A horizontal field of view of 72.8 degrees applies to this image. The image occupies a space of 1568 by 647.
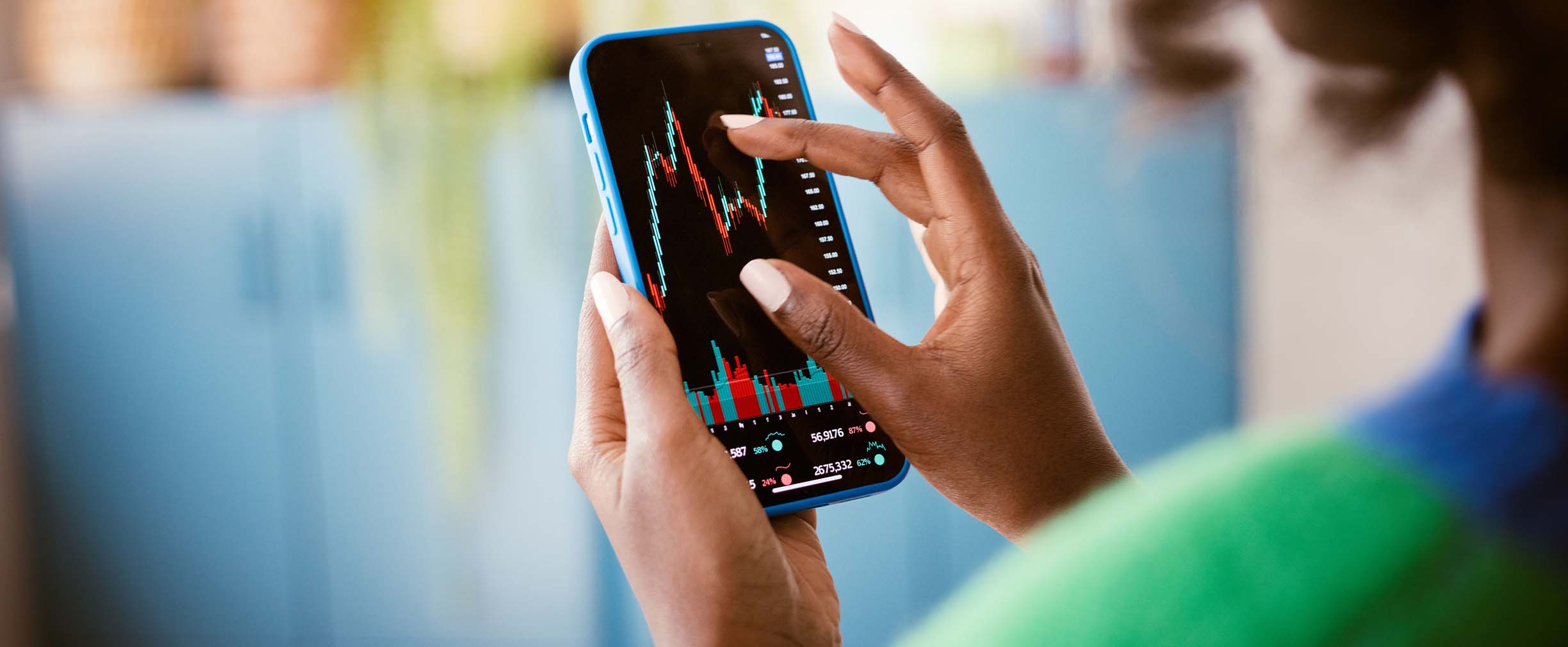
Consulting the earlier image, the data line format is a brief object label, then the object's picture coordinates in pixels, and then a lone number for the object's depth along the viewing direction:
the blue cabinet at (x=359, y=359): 1.63
